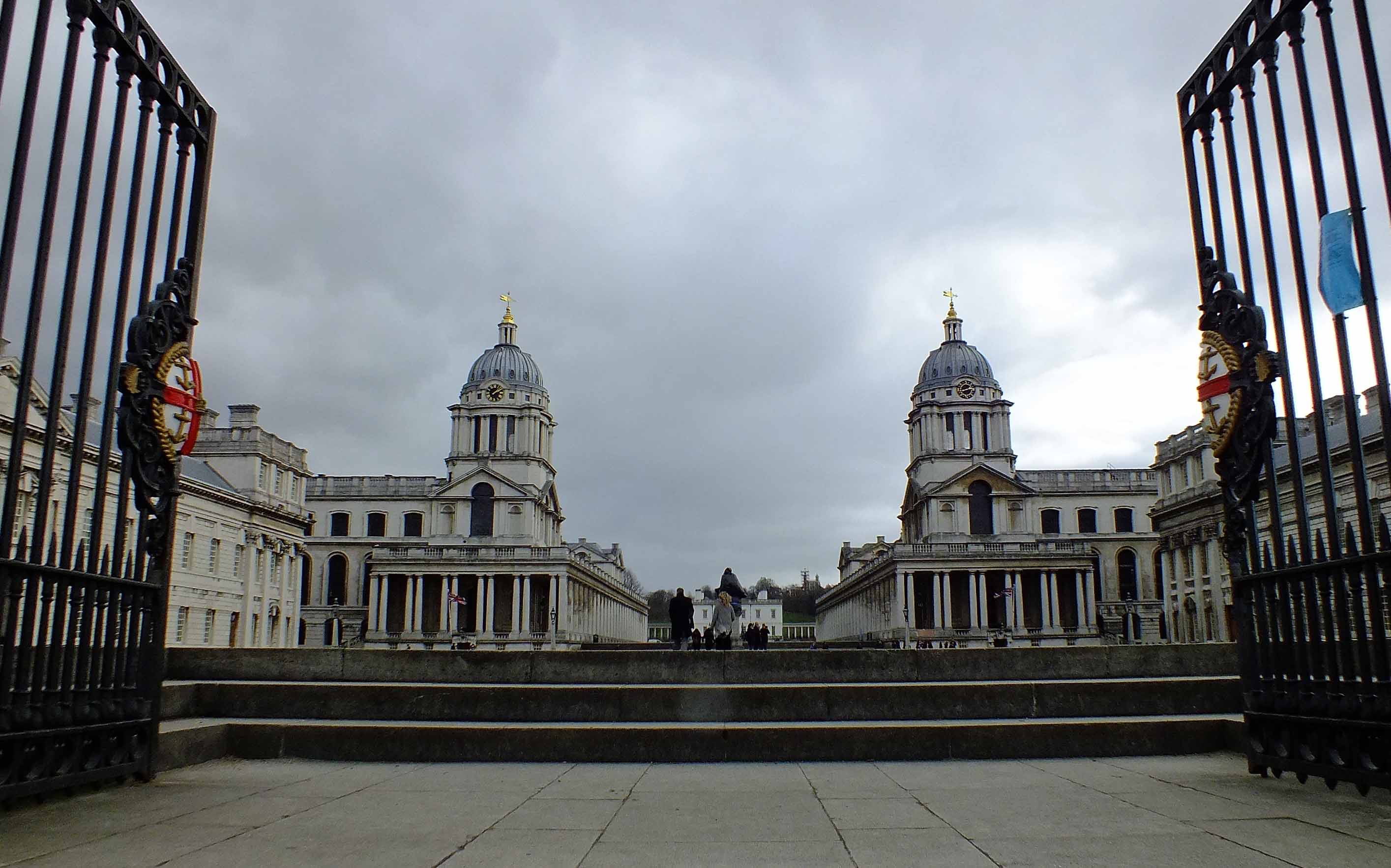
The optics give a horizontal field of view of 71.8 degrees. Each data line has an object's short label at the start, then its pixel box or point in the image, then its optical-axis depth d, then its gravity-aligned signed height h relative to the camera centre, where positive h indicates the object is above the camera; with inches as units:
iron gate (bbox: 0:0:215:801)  245.6 +51.8
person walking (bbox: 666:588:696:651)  1036.5 +8.0
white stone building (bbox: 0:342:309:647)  2047.2 +182.4
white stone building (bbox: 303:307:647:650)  3196.4 +284.3
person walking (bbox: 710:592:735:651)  882.8 +2.7
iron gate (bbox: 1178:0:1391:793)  250.5 +53.6
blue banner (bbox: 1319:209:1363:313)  258.7 +95.0
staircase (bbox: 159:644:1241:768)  361.4 -34.0
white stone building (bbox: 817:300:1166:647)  3065.9 +278.2
